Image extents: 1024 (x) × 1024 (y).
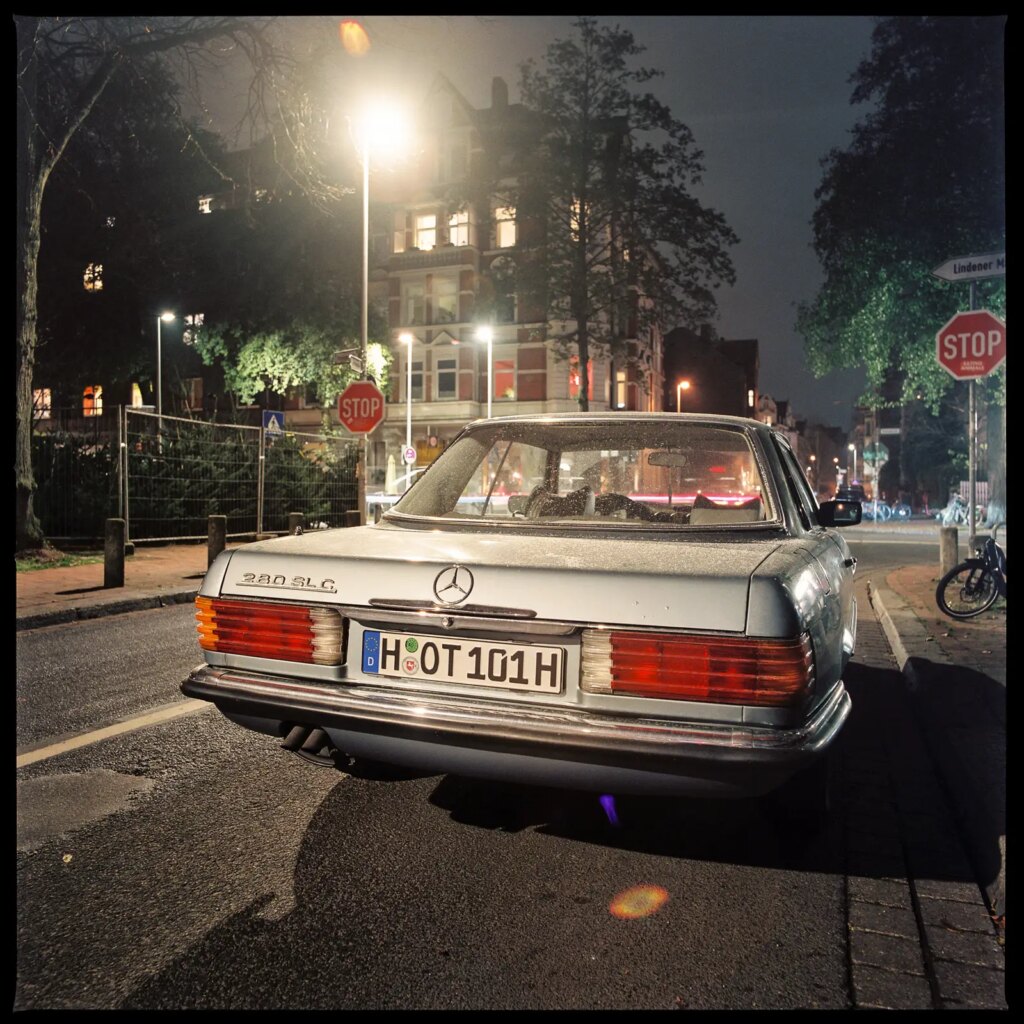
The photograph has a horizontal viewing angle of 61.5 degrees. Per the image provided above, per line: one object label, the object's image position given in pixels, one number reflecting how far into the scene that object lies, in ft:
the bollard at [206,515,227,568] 36.50
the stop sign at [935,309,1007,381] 25.23
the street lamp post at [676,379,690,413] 196.54
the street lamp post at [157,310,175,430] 114.01
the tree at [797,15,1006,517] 45.55
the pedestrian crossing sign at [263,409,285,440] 53.78
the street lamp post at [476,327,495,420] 120.16
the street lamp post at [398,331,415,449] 119.31
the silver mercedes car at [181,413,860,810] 7.93
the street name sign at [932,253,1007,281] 21.75
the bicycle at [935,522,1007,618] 28.07
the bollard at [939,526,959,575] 35.96
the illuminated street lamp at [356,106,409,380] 53.57
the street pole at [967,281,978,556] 29.68
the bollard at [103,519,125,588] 33.24
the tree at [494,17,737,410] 100.42
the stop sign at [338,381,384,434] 52.85
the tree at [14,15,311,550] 42.09
